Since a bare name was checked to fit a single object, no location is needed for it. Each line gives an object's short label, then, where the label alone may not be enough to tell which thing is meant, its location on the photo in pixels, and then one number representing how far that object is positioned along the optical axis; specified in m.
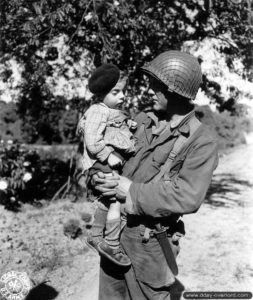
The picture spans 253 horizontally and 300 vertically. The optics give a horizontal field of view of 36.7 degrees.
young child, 2.50
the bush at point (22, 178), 7.35
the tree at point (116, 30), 5.64
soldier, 2.20
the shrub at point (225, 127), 22.32
